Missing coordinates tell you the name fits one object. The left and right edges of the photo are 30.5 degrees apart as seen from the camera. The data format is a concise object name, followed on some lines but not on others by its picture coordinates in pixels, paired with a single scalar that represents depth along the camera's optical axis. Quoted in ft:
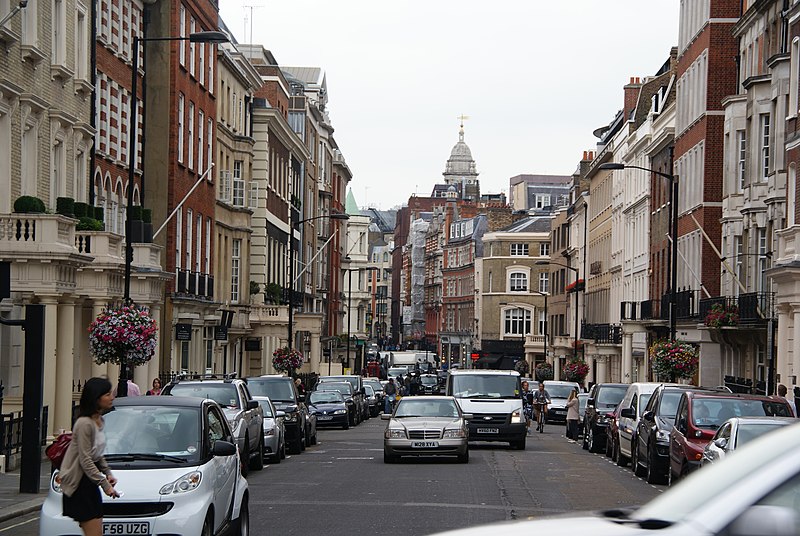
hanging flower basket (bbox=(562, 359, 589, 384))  275.80
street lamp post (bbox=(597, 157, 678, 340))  144.99
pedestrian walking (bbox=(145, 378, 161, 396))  102.44
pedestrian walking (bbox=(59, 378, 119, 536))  37.06
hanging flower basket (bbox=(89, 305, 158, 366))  101.09
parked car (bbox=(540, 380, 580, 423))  196.65
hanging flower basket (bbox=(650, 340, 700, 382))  150.51
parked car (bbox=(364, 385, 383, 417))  222.89
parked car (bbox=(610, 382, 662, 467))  99.95
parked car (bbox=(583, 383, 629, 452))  123.44
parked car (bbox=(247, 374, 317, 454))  112.78
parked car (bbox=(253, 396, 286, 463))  97.91
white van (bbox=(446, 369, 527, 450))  119.03
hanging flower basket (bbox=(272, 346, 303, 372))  204.85
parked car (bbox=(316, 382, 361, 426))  172.55
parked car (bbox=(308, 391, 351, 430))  164.66
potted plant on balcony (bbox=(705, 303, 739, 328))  148.77
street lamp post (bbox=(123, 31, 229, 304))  100.17
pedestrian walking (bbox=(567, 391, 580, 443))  147.64
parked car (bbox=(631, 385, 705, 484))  85.10
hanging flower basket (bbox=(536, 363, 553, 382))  330.09
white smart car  42.01
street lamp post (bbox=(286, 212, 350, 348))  192.55
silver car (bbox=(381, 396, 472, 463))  98.22
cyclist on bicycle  166.61
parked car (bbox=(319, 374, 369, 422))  181.04
